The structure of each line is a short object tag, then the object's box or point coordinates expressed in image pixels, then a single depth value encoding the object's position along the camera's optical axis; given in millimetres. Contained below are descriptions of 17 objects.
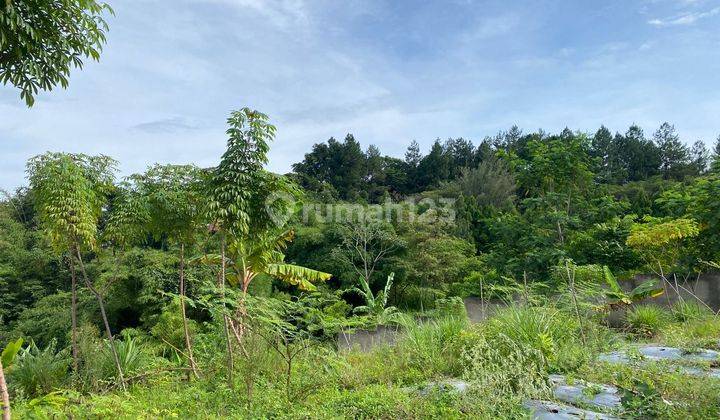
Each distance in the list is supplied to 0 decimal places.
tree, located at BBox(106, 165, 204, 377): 7684
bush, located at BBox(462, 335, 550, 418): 3745
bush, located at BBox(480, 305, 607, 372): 4789
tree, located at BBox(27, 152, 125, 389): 7531
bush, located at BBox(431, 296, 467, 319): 6633
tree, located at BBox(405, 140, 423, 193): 37969
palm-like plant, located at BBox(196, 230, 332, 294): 7401
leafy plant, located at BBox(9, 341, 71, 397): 7892
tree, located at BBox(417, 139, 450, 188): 37688
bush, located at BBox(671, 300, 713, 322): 7227
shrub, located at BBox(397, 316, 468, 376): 5082
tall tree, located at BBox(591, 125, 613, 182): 36719
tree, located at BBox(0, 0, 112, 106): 2816
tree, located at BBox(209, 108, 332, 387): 6672
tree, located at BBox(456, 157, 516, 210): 32188
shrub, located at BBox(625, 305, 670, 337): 7160
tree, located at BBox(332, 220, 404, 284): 17609
